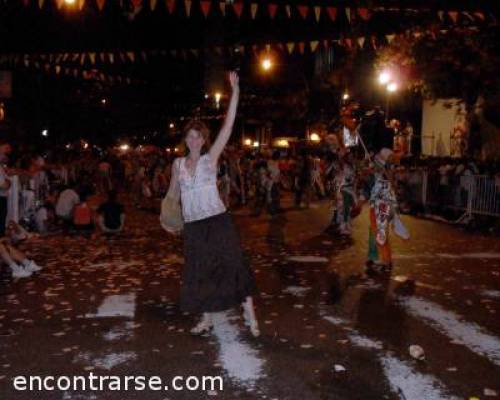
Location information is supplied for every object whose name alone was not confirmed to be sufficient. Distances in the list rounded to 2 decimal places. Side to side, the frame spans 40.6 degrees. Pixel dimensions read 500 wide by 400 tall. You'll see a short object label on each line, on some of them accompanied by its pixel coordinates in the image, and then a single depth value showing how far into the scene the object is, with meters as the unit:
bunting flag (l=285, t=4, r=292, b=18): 15.82
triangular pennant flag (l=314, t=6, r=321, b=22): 15.51
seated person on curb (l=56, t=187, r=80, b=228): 15.38
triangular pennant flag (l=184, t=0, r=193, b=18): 15.00
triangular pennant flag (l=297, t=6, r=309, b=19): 15.80
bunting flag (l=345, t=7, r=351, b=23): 15.65
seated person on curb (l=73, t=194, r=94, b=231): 14.89
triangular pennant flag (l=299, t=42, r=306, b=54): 20.42
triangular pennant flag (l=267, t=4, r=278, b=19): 15.71
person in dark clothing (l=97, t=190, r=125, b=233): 14.73
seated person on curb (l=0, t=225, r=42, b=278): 9.45
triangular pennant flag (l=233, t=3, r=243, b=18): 15.20
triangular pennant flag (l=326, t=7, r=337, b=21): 15.67
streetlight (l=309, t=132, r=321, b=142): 43.00
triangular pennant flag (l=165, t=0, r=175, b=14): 15.41
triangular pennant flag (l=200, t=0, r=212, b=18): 14.81
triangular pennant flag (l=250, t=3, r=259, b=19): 15.54
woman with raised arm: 6.18
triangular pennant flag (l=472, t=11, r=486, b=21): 16.28
